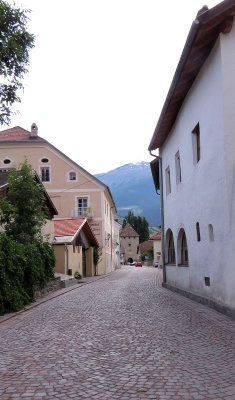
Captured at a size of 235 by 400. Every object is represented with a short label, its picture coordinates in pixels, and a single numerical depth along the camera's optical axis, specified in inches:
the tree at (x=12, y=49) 454.9
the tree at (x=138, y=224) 4603.8
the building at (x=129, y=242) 4429.1
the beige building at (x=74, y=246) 1018.7
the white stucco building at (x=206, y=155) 366.6
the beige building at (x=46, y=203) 745.0
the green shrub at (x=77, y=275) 1111.0
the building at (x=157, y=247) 2457.9
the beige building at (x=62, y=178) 1505.9
